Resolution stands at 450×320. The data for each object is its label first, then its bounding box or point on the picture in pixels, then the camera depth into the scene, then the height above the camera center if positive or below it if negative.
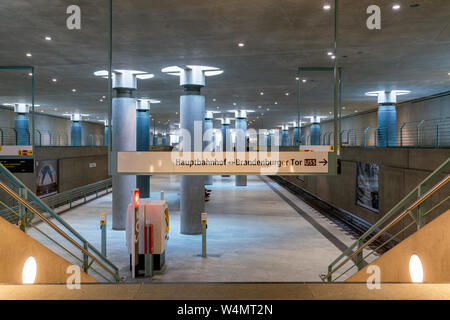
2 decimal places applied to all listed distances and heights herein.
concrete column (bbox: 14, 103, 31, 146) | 24.58 +2.20
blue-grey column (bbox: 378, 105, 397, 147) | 19.94 +1.84
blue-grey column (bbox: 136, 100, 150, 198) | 23.71 +1.60
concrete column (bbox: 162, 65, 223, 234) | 13.76 +0.87
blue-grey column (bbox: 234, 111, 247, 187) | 30.25 +1.49
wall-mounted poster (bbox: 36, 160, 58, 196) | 21.70 -1.41
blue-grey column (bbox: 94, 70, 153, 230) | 14.63 +0.88
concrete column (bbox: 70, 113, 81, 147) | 34.49 +1.99
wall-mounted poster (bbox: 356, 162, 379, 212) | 16.56 -1.41
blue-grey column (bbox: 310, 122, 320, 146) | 39.70 +2.35
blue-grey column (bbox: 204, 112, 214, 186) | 30.89 +2.44
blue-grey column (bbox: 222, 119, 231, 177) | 36.17 +1.82
